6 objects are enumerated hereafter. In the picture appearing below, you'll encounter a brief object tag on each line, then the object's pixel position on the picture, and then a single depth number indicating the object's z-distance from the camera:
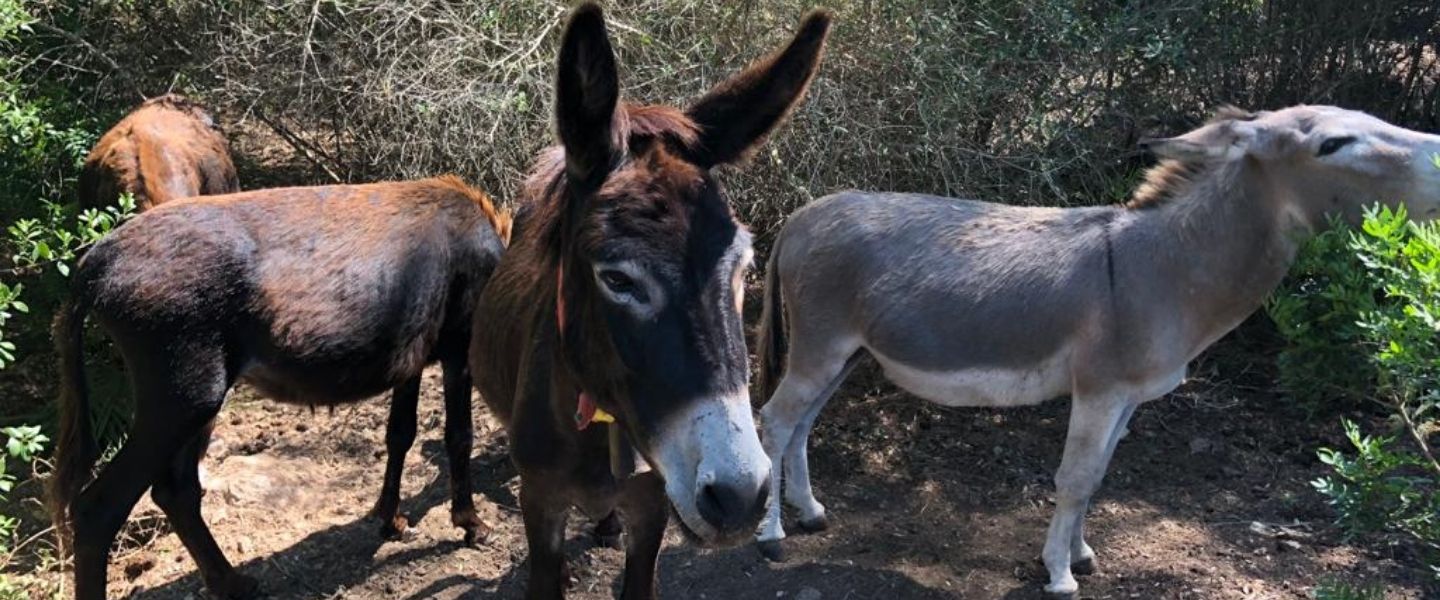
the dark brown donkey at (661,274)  1.75
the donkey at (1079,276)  3.36
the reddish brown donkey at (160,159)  4.70
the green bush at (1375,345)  2.42
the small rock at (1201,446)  4.75
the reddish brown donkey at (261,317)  3.26
